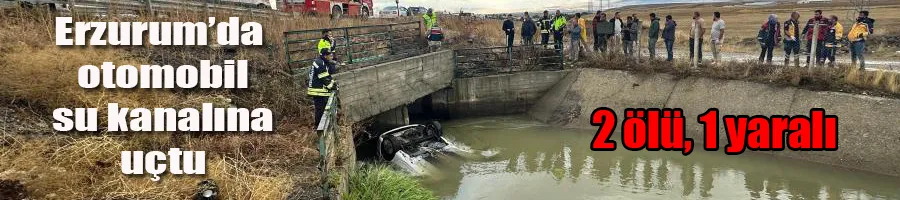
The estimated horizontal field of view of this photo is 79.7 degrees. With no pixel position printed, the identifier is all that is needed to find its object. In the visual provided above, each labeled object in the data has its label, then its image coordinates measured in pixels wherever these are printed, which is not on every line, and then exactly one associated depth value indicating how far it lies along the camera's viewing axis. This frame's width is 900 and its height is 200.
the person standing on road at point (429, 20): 19.08
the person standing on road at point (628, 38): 15.33
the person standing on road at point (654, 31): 14.63
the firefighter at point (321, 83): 8.75
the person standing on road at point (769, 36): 12.60
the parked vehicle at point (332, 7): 22.23
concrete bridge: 12.30
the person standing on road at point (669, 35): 14.29
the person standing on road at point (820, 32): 11.88
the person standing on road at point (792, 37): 12.32
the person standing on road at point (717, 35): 13.17
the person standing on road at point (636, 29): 14.77
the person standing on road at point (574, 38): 16.02
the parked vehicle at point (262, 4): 20.05
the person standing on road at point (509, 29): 17.60
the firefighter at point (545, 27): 17.22
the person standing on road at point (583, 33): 16.53
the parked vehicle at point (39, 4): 11.03
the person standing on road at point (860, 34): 11.65
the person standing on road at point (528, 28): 17.45
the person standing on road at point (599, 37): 16.19
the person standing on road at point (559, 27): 16.66
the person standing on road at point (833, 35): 12.14
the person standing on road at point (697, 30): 13.12
